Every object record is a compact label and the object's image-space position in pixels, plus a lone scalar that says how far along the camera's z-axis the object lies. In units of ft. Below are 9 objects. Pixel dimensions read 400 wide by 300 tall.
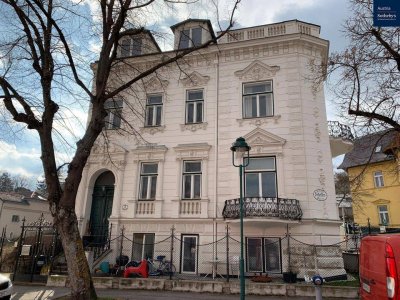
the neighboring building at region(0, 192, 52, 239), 129.18
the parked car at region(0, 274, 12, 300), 29.32
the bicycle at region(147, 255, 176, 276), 47.62
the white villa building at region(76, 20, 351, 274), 47.67
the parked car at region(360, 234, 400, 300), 16.87
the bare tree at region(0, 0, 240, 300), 28.48
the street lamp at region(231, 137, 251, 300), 30.40
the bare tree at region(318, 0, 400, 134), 35.17
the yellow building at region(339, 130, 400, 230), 111.55
